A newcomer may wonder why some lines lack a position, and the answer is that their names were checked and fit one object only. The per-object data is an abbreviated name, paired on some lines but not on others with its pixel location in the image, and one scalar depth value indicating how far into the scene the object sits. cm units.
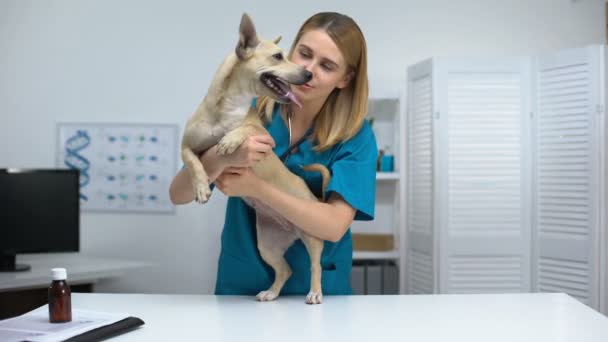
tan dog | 142
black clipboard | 114
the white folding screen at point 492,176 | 293
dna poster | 349
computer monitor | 292
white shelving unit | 335
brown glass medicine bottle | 126
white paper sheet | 113
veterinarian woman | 146
